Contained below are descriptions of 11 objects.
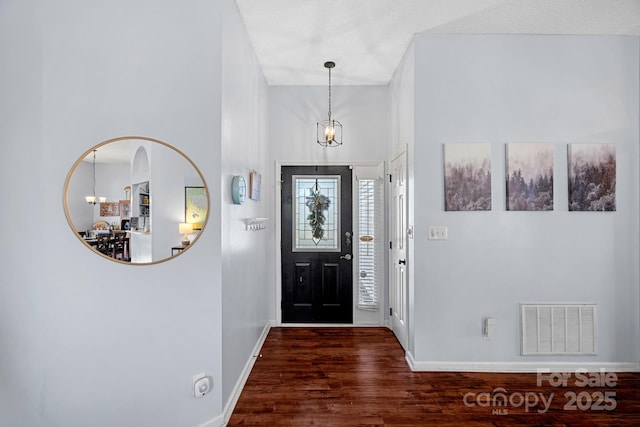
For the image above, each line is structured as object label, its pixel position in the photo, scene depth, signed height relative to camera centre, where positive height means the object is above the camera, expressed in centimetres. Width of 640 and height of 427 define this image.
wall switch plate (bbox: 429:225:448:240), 289 -11
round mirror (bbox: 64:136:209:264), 188 +12
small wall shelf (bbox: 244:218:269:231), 283 -4
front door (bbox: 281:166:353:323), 409 -33
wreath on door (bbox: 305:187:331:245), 410 +7
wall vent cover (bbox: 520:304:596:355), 286 -95
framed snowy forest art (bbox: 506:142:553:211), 287 +35
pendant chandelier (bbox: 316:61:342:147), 406 +102
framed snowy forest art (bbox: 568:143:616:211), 287 +35
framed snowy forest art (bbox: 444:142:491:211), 286 +35
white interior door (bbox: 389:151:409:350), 329 -34
